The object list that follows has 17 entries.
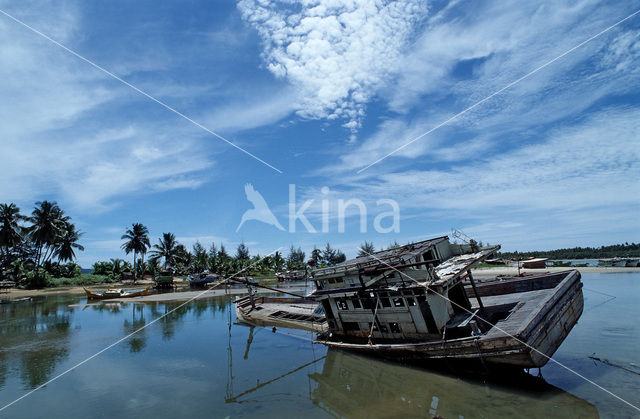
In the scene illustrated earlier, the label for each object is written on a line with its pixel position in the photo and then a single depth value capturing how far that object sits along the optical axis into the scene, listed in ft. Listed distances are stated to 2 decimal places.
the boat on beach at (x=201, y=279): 254.37
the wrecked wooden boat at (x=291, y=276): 292.47
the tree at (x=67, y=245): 259.39
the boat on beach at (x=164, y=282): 236.22
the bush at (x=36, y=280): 216.13
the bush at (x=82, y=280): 235.40
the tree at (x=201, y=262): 304.30
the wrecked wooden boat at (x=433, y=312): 42.86
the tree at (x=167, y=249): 301.02
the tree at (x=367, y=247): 385.17
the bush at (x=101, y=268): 317.63
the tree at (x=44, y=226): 225.31
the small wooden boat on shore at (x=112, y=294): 177.37
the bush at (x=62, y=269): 256.11
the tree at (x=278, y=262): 356.18
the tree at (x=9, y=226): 201.19
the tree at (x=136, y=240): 285.23
